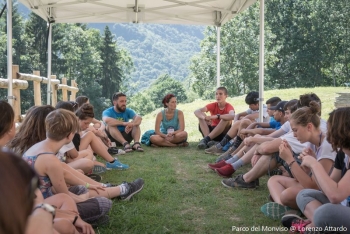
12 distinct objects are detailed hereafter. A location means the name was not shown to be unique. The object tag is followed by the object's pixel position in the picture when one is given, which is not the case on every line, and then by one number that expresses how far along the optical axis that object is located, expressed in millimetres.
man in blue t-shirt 7066
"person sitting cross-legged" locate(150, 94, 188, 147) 7207
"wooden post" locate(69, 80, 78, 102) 12475
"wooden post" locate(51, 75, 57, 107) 9205
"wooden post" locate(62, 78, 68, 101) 10909
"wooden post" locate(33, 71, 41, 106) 7948
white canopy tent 7441
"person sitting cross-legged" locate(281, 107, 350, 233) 2244
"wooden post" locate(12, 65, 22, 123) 5982
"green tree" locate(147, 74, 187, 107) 50844
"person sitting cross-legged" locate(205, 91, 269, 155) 5766
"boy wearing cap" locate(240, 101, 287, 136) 4676
